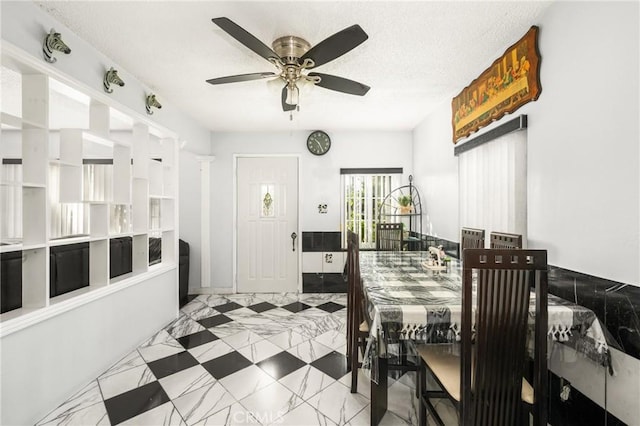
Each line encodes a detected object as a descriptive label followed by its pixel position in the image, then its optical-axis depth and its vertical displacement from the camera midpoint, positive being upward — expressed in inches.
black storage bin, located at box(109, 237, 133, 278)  104.3 -17.8
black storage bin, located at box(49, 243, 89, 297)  81.3 -18.0
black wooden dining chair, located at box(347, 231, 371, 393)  72.7 -27.2
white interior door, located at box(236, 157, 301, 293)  172.1 -7.7
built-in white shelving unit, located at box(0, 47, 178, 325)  68.6 +10.5
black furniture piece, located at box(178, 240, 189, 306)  147.3 -32.5
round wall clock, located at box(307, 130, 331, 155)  169.0 +42.6
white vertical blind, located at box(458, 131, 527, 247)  78.0 +9.0
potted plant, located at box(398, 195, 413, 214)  146.4 +4.3
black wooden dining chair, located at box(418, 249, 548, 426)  44.1 -20.9
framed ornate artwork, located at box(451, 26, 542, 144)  70.7 +37.9
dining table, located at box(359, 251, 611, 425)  52.9 -21.2
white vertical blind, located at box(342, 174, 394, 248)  171.0 +8.0
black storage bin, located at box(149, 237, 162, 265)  148.3 -21.0
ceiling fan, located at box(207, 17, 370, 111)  58.9 +37.6
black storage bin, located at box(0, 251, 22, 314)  68.6 -18.0
